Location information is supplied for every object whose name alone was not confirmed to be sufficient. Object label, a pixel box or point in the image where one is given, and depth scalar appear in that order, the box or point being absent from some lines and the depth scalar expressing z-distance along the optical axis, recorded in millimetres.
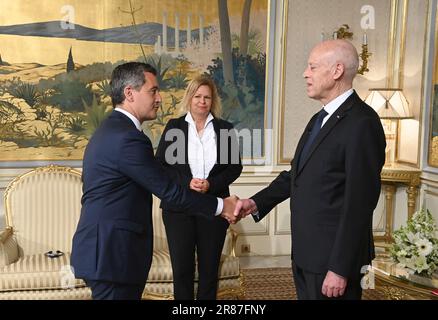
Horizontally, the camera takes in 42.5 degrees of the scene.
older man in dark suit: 2188
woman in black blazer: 3545
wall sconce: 5656
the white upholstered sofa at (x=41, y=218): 3887
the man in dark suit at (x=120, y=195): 2326
